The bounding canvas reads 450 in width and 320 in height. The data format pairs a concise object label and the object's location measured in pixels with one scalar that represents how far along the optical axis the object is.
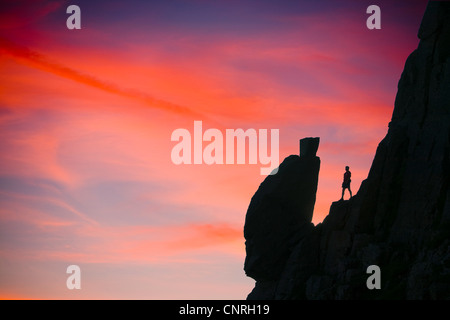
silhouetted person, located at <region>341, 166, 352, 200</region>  82.62
